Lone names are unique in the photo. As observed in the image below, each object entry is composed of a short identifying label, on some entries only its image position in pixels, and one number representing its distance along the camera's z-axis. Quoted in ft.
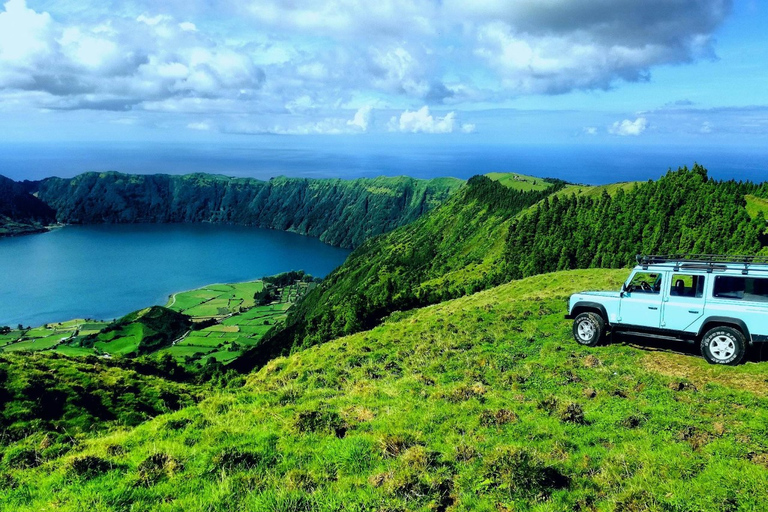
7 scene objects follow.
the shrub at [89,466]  31.68
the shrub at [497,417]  40.62
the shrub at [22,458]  35.73
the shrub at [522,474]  28.40
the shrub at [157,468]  30.81
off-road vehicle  51.01
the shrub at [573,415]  40.98
